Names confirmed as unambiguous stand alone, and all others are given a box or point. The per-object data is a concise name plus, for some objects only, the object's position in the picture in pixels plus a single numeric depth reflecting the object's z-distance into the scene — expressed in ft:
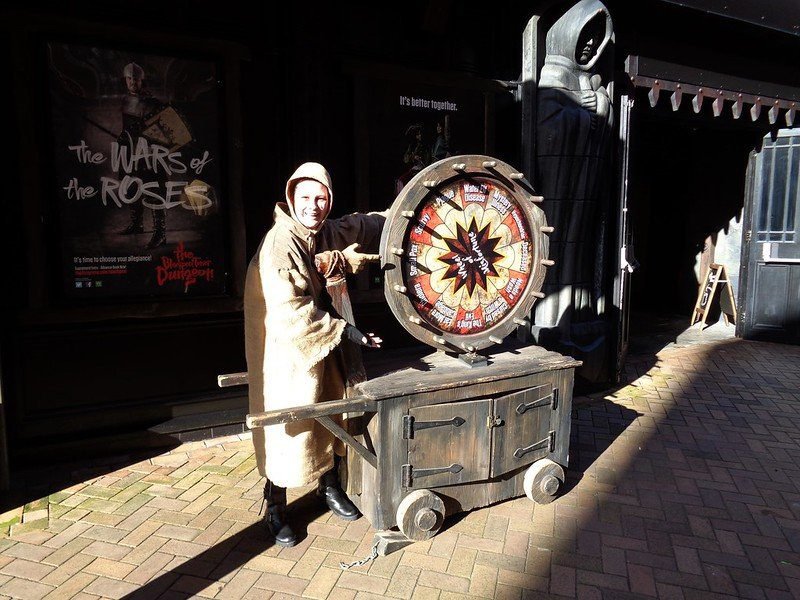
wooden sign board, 29.04
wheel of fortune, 9.98
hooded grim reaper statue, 16.96
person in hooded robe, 9.35
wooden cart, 9.98
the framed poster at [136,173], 13.29
